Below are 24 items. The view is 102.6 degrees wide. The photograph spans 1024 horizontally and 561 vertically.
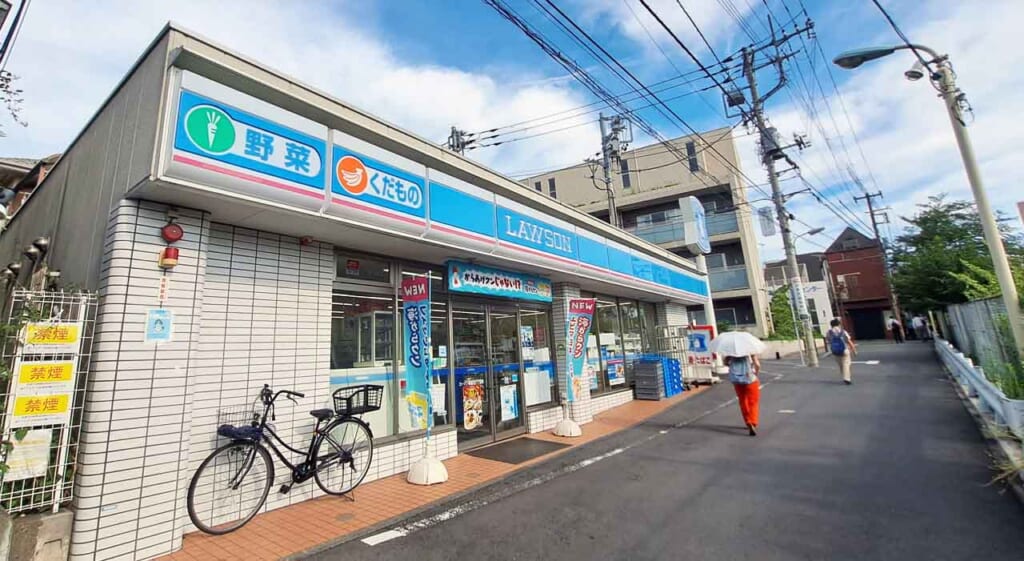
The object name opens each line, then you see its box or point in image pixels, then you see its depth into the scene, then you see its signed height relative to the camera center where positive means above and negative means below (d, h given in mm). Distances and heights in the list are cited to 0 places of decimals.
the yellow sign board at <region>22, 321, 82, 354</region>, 3223 +316
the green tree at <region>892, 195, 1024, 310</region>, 14094 +2554
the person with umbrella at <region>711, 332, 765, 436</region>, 7188 -503
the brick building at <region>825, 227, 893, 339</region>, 37781 +3578
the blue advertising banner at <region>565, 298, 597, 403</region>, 8078 +151
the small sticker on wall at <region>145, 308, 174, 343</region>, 3576 +400
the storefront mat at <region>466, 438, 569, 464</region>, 6254 -1592
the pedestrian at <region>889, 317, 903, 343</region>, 29788 -213
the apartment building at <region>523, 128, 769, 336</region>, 23078 +7974
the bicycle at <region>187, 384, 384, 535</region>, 3893 -1036
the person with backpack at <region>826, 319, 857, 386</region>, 11445 -439
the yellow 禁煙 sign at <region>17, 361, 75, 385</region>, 3146 +44
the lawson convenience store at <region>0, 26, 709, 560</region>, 3424 +1195
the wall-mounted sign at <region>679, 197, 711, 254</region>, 14539 +4110
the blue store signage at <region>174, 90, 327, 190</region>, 3531 +2083
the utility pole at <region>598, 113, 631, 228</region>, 16297 +8054
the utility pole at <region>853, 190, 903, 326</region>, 32469 +9194
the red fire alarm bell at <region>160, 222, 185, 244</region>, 3762 +1251
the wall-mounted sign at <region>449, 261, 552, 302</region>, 6422 +1176
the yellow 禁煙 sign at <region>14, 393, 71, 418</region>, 3111 -202
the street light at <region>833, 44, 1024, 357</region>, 5180 +2387
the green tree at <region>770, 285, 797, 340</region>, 22656 +1106
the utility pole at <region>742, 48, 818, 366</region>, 16391 +6170
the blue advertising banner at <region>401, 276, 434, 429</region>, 5410 -38
